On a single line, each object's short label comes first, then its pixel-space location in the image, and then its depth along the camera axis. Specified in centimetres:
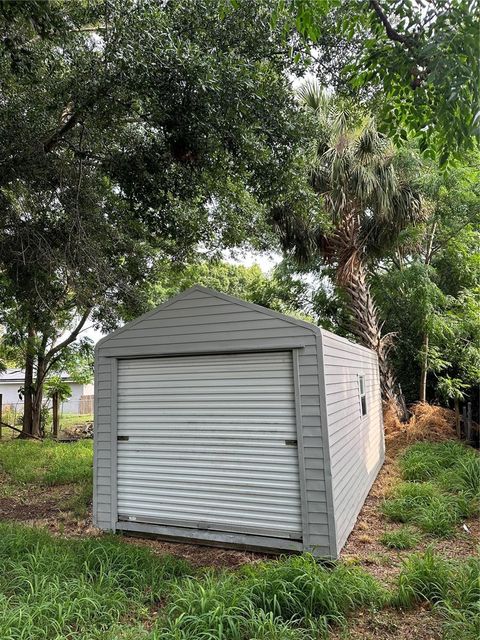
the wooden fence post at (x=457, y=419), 919
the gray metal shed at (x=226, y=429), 423
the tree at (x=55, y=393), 1403
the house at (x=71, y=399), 2403
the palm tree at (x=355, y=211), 831
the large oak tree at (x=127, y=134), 421
